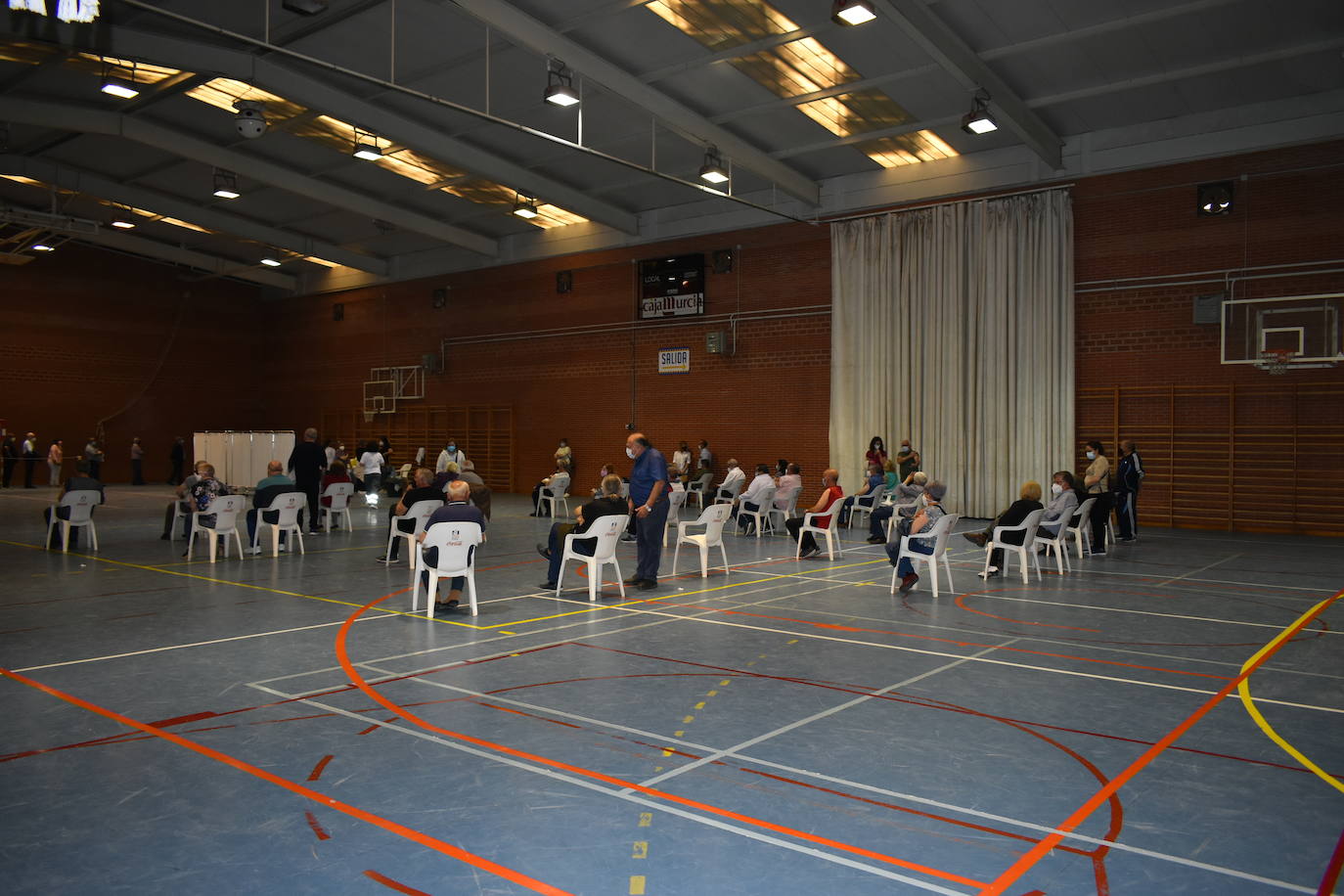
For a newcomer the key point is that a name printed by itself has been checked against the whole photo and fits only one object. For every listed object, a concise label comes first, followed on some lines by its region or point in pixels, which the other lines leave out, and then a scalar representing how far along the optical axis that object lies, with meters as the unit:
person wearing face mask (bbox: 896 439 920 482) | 15.45
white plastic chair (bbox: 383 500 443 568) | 9.70
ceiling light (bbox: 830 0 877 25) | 9.94
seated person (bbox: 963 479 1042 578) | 9.38
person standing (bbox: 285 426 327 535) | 13.20
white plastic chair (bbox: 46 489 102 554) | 11.34
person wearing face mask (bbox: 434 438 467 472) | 14.83
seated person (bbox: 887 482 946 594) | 8.69
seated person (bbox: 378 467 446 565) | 10.20
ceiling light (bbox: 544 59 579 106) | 12.52
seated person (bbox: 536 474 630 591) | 8.41
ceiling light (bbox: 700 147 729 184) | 15.40
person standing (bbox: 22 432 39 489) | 24.41
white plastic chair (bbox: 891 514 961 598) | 8.65
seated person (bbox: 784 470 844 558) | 11.38
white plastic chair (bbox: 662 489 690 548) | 13.05
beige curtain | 15.76
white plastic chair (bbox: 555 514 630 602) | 8.33
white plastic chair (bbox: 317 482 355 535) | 14.02
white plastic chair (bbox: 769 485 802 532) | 13.42
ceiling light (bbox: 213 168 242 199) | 18.58
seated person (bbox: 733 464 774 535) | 13.93
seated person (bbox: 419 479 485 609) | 7.36
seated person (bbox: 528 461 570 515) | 16.61
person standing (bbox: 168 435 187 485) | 26.58
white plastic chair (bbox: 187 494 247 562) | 10.66
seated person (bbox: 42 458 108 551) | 11.33
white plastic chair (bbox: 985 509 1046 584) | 9.35
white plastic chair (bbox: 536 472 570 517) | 16.67
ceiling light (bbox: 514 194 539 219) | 19.06
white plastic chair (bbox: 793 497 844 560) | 11.37
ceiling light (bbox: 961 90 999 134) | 12.97
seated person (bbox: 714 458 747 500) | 15.00
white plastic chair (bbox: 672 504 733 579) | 9.70
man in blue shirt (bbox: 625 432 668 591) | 8.65
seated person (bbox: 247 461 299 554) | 11.00
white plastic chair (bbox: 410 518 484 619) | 7.31
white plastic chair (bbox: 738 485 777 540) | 13.94
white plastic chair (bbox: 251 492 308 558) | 11.02
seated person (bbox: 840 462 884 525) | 14.51
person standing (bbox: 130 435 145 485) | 26.59
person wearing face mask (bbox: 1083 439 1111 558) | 12.27
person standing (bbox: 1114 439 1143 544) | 13.35
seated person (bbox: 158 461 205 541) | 12.28
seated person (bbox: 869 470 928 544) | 11.03
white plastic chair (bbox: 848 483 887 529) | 14.52
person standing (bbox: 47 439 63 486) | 24.39
